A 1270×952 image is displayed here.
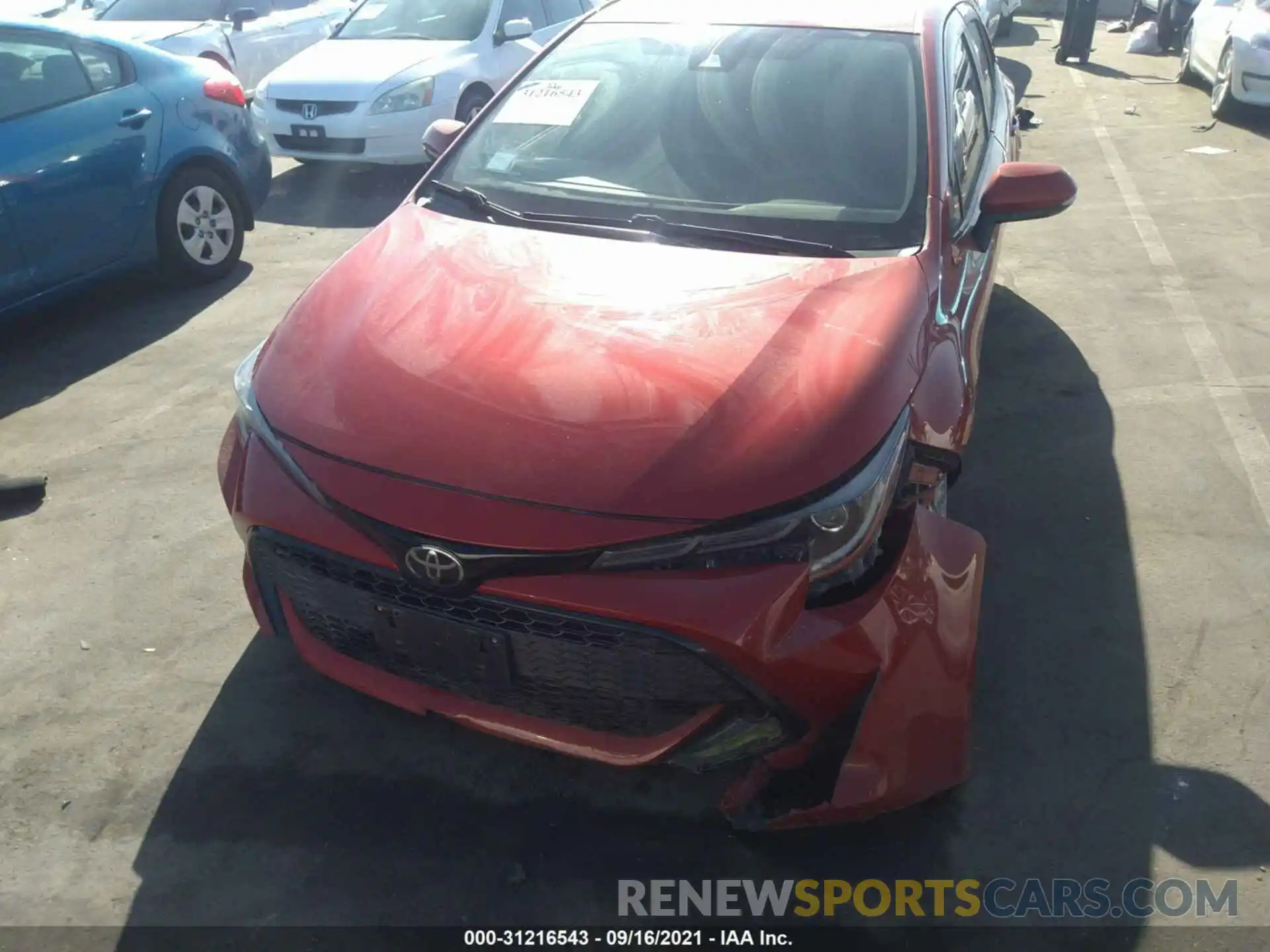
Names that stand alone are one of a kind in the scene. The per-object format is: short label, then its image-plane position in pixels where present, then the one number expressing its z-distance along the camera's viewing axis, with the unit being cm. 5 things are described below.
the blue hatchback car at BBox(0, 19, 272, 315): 521
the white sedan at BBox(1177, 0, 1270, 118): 938
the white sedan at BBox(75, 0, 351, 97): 938
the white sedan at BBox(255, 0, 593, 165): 812
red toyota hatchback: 227
